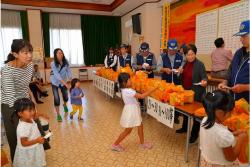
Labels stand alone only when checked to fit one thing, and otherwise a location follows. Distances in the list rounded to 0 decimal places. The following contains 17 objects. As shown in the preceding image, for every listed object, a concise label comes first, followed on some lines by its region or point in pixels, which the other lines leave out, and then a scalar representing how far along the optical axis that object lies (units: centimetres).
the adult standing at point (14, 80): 178
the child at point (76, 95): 389
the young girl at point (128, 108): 240
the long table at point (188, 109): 208
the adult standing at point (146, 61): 412
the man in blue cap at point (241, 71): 189
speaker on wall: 754
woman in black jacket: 266
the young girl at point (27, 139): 180
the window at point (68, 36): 892
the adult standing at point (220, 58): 409
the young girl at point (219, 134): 126
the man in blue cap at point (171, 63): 332
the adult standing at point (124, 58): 521
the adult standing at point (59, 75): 358
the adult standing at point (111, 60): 596
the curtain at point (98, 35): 946
